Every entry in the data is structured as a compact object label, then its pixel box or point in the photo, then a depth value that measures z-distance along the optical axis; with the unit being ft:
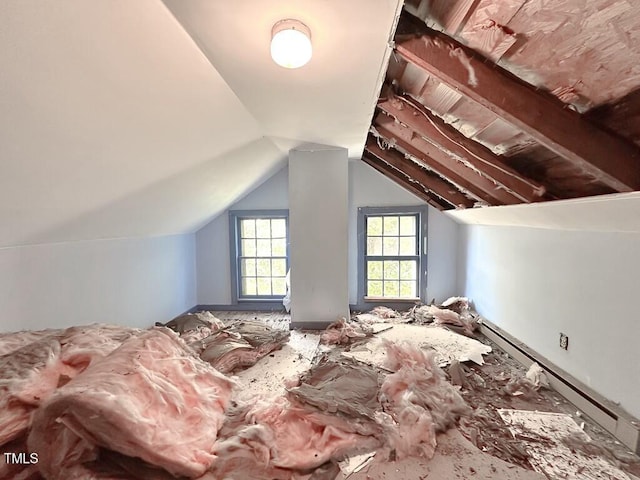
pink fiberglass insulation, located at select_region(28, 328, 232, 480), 3.59
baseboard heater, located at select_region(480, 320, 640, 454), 5.22
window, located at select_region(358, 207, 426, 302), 14.07
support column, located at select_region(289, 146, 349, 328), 11.02
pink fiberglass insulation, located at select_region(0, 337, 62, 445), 3.66
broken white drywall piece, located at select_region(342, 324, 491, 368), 8.55
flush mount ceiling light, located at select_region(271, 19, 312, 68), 4.01
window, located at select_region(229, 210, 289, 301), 14.38
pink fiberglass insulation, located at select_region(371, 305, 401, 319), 12.81
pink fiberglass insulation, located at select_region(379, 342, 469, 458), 5.04
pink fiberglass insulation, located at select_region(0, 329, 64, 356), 4.70
